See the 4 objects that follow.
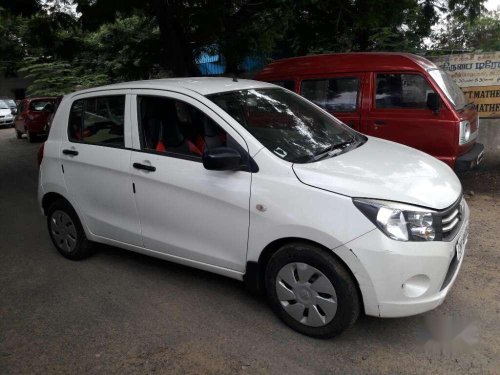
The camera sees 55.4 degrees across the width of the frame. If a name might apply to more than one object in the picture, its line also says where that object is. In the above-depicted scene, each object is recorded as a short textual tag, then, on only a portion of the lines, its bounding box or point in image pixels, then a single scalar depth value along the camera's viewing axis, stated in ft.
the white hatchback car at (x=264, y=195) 9.46
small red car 51.31
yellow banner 26.13
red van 19.06
